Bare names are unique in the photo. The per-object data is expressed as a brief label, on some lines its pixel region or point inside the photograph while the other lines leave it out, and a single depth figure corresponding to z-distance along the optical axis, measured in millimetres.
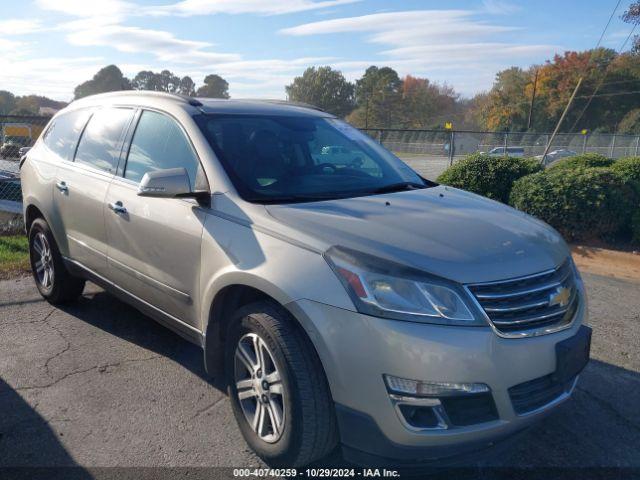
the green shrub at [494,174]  8953
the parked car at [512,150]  21112
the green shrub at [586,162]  9167
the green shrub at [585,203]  7281
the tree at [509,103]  64812
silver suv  2412
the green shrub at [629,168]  7899
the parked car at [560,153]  25781
